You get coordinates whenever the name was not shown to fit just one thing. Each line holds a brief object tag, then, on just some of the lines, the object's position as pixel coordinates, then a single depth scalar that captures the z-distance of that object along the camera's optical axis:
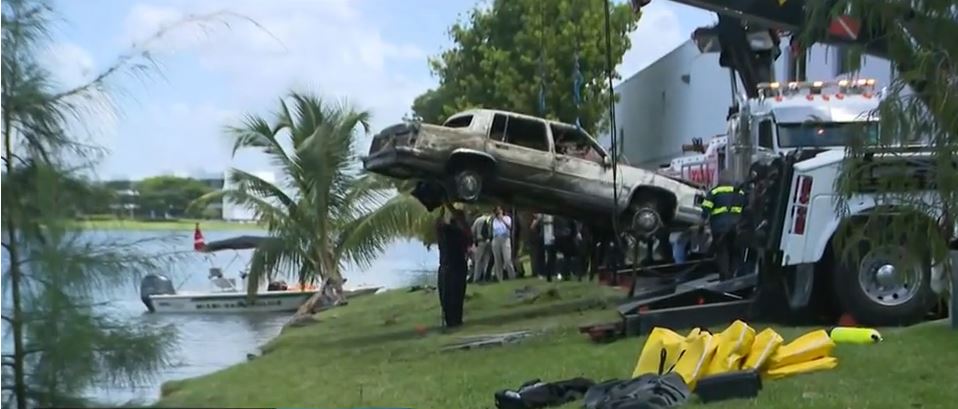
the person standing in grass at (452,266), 13.90
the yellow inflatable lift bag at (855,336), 10.03
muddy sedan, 14.80
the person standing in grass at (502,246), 22.52
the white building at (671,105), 28.84
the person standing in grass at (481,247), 22.82
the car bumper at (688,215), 17.08
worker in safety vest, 13.20
